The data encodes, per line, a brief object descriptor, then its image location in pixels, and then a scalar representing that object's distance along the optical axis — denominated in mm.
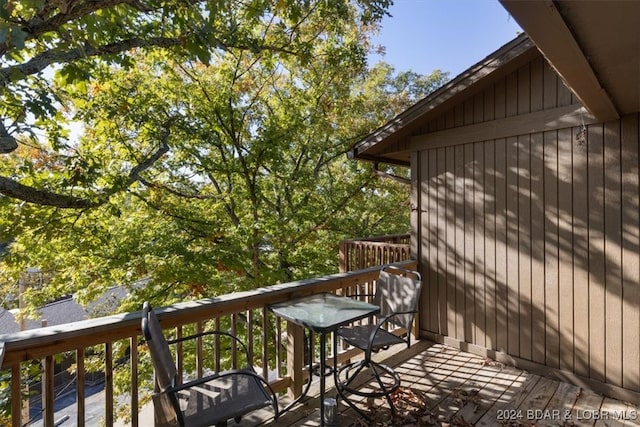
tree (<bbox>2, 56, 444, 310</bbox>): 5988
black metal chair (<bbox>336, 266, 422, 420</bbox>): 2516
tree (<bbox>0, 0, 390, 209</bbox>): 2340
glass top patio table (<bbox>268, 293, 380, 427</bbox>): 2188
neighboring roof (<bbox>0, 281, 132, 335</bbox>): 12117
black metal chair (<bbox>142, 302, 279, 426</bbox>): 1562
